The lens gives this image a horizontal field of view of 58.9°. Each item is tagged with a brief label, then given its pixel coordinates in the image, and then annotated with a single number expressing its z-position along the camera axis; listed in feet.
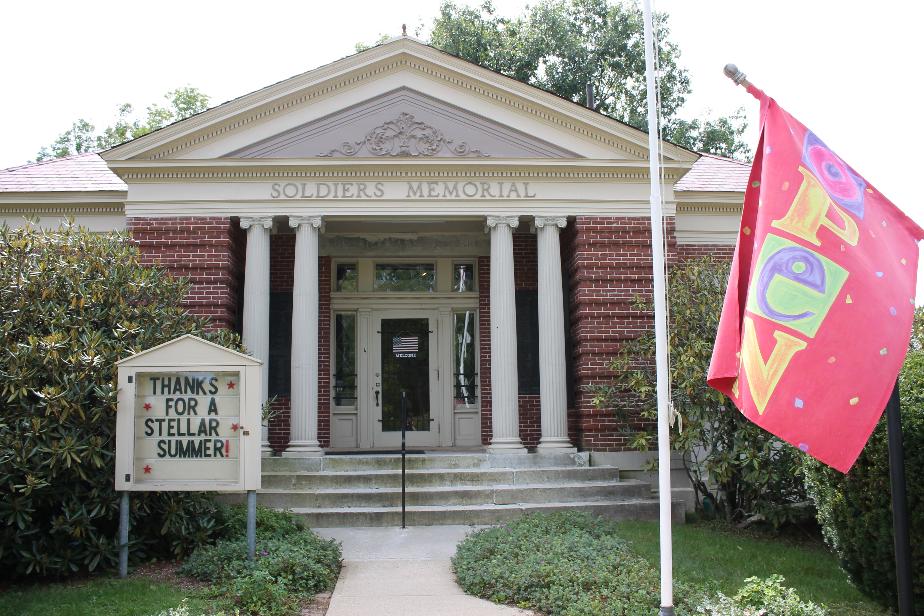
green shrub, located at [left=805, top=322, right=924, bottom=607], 17.42
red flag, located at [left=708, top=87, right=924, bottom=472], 12.46
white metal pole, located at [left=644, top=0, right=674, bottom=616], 15.46
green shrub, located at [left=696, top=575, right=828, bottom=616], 17.22
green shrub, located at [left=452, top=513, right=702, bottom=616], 19.71
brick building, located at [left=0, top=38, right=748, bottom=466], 39.47
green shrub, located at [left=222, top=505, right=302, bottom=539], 26.63
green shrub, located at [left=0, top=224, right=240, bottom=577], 22.48
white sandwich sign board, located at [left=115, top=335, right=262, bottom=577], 23.62
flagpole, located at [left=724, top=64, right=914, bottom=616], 13.20
